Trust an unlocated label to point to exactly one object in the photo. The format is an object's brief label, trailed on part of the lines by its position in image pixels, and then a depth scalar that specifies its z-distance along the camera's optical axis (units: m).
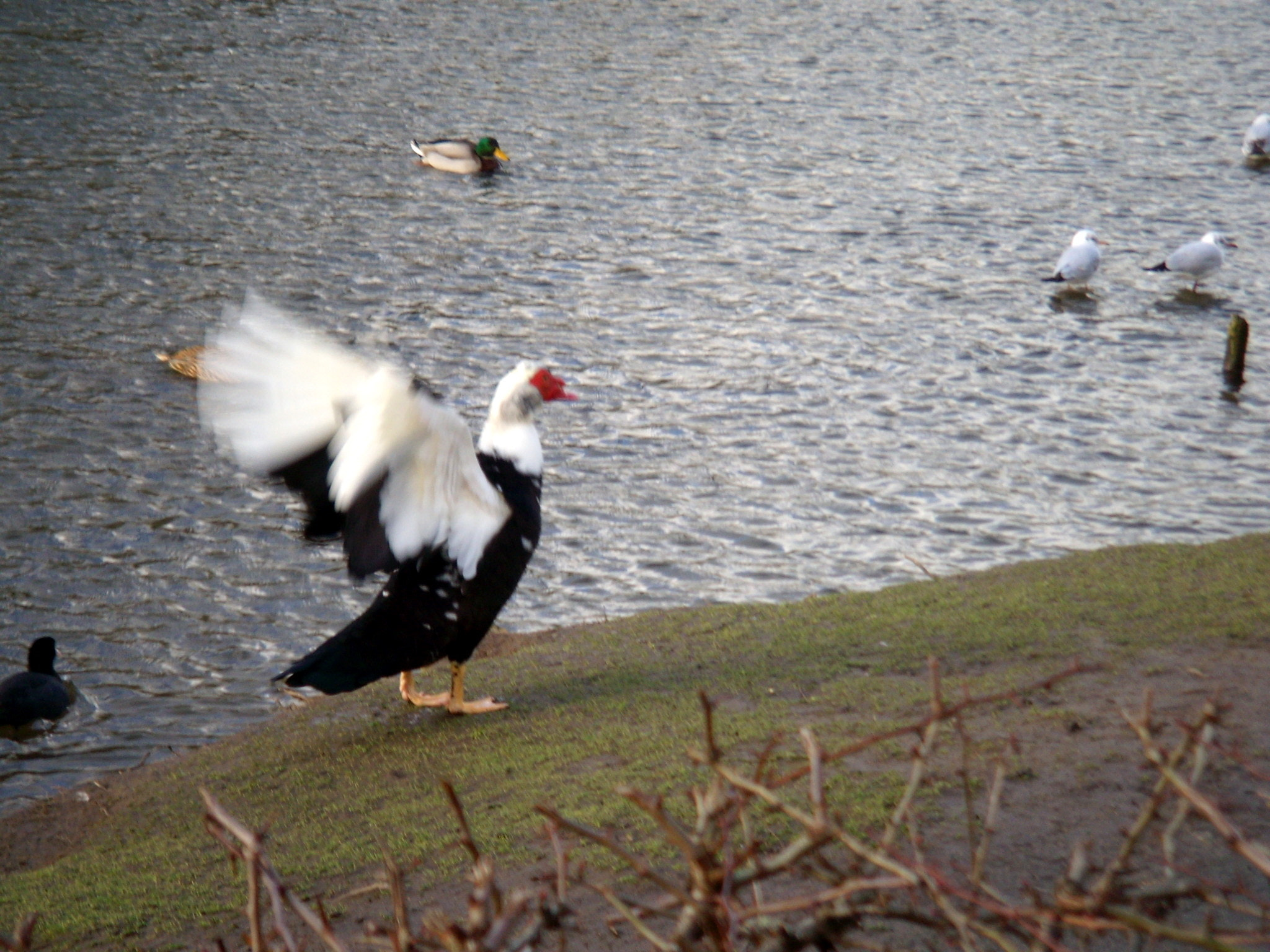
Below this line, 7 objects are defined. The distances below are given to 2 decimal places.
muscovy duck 8.30
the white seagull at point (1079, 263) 22.58
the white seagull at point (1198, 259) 22.94
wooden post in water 19.11
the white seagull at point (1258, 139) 30.55
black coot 10.63
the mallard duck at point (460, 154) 28.17
